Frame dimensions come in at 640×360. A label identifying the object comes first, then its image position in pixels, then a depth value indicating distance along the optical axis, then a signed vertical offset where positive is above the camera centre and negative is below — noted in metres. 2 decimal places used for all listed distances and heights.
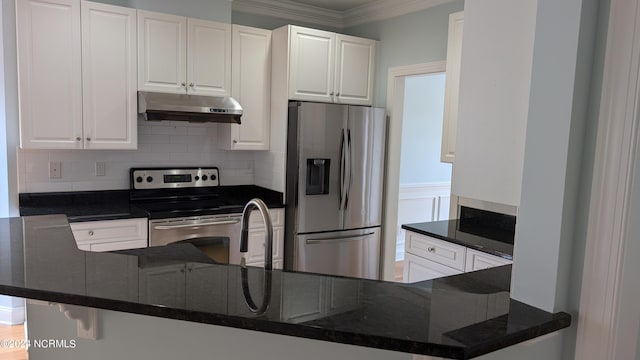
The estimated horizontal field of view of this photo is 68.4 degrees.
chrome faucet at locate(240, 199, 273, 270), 1.51 -0.33
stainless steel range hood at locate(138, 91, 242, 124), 3.42 +0.16
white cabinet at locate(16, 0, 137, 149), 3.14 +0.35
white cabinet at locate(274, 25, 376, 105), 3.85 +0.59
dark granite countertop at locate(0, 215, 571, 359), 1.01 -0.41
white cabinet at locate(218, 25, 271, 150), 3.90 +0.37
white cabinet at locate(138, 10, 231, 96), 3.51 +0.57
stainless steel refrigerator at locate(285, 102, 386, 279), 3.80 -0.41
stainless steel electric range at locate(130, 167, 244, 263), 3.44 -0.61
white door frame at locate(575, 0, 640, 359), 1.07 -0.14
